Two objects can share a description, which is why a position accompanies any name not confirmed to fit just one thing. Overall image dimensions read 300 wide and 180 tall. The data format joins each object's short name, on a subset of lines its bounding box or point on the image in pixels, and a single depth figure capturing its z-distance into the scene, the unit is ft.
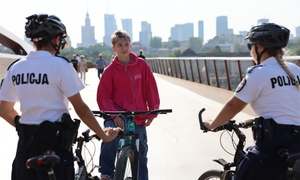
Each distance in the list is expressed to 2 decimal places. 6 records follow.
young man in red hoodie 15.98
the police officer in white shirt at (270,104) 10.91
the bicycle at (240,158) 10.64
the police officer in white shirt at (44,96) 10.50
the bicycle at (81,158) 11.97
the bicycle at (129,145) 13.89
